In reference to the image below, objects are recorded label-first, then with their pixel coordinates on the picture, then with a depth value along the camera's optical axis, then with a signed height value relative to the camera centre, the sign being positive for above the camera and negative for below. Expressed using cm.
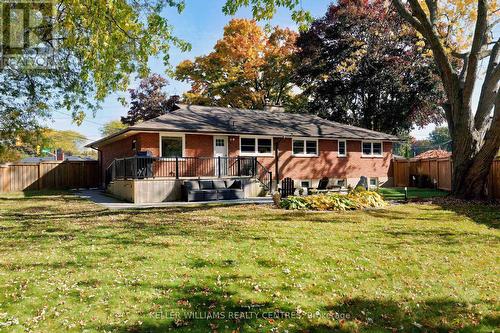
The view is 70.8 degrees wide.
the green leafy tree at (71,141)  5668 +622
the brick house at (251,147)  1770 +159
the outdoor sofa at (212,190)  1572 -74
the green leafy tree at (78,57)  688 +331
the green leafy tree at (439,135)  9202 +978
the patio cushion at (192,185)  1581 -50
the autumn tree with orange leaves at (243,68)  3424 +1043
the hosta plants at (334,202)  1218 -105
